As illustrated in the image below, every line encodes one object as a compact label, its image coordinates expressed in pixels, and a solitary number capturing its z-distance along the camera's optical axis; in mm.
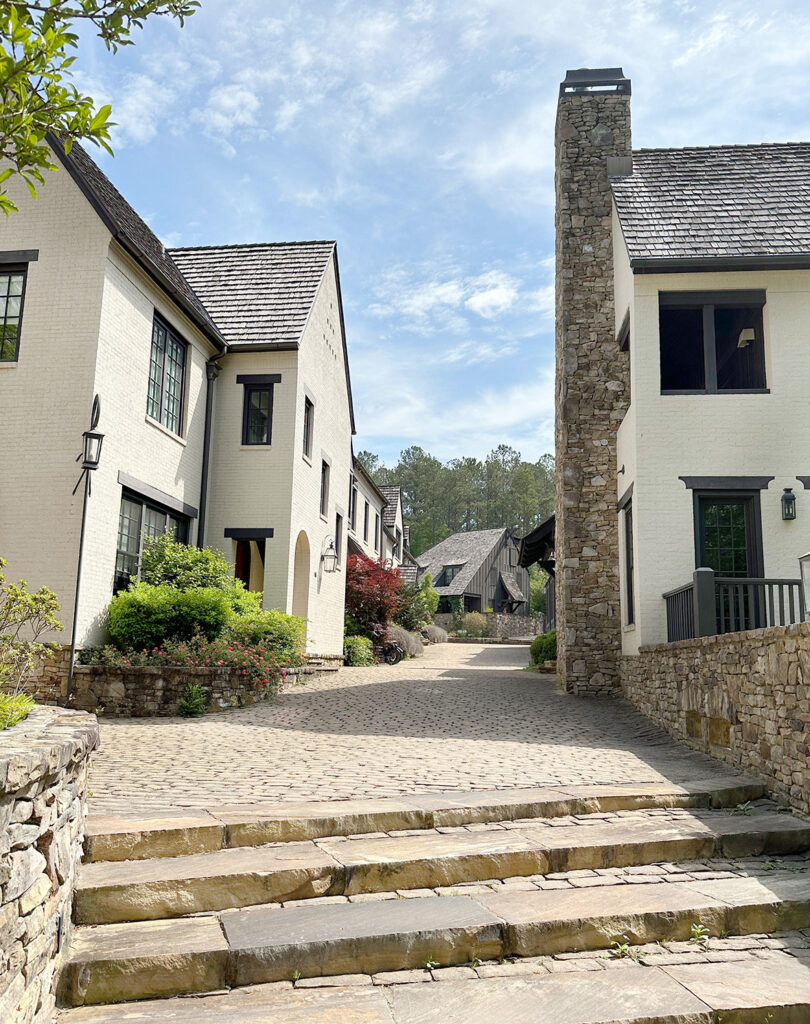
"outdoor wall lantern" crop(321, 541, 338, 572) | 19494
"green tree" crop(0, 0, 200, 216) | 3703
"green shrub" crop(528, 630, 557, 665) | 20406
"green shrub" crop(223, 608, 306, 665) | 12984
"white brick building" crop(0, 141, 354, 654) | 11820
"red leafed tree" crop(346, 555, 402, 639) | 23547
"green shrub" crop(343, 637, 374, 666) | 21094
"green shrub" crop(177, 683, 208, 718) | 11352
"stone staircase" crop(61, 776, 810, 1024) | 3764
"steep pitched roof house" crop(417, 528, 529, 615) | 49188
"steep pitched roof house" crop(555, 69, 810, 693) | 11641
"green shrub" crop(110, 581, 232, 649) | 11906
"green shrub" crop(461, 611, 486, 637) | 44219
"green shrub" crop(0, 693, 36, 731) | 4562
